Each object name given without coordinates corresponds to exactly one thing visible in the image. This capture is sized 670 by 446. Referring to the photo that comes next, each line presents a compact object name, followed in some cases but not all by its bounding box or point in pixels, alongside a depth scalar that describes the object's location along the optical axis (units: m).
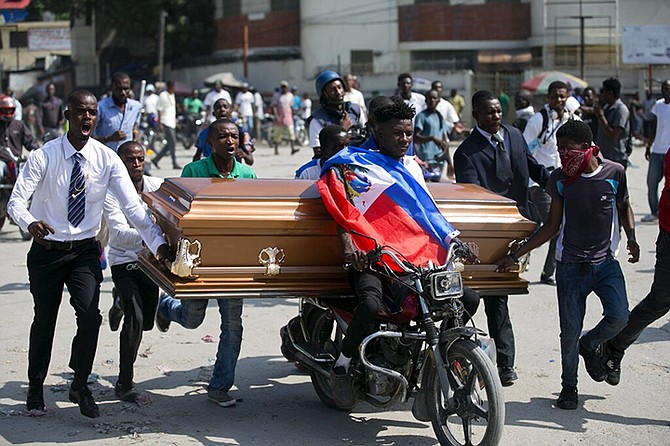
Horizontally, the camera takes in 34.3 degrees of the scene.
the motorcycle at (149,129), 23.28
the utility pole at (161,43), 43.75
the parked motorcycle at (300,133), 32.97
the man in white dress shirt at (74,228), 6.21
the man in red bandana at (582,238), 6.43
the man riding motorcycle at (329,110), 9.16
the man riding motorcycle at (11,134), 13.53
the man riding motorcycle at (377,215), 5.77
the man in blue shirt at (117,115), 11.18
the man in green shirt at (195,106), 33.14
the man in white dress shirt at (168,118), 22.16
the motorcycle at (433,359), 5.44
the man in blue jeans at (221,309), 6.58
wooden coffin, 5.81
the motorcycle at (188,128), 31.25
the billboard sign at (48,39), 55.84
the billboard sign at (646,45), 35.59
